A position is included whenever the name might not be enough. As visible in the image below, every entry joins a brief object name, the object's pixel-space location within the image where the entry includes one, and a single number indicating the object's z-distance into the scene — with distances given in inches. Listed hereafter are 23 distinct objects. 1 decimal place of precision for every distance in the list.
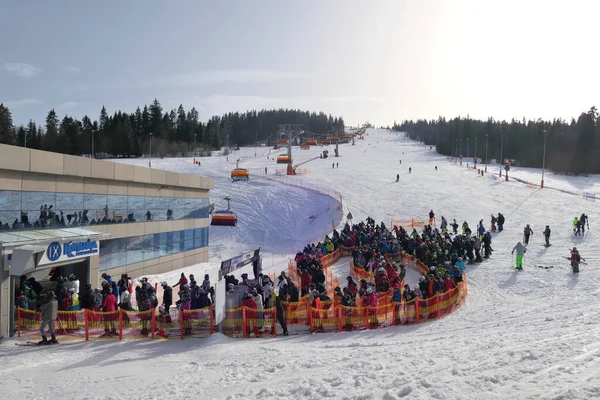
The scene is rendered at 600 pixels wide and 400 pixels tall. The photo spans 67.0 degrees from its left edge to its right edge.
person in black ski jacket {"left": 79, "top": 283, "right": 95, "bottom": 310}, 449.4
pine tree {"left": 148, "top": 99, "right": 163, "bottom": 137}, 4318.4
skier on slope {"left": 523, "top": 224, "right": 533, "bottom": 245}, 909.8
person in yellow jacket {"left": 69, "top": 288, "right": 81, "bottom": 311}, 453.1
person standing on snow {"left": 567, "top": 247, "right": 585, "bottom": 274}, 663.1
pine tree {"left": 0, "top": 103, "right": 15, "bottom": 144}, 3454.7
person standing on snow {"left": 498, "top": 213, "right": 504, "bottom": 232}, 1100.5
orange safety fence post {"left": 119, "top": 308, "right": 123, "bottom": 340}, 422.0
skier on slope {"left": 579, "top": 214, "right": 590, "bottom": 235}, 1010.7
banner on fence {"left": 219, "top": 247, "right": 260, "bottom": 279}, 496.3
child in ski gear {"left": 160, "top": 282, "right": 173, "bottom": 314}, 482.3
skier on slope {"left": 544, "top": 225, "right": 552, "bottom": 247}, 909.2
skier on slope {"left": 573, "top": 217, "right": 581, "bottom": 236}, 1017.2
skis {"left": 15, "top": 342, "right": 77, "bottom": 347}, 410.0
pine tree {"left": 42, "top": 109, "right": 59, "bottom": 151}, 3815.0
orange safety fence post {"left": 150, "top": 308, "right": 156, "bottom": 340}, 423.7
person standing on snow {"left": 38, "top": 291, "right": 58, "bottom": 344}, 403.5
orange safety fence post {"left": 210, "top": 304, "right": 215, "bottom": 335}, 428.1
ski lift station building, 507.5
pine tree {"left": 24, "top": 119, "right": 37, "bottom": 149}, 3812.3
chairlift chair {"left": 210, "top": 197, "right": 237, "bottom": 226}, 1307.8
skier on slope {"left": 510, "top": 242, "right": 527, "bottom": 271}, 707.4
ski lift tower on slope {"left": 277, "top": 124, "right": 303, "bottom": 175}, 2131.9
